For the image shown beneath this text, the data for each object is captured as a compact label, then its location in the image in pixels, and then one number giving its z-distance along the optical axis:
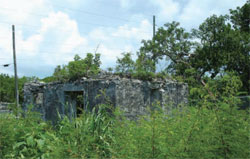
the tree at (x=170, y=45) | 21.33
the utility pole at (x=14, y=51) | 19.28
